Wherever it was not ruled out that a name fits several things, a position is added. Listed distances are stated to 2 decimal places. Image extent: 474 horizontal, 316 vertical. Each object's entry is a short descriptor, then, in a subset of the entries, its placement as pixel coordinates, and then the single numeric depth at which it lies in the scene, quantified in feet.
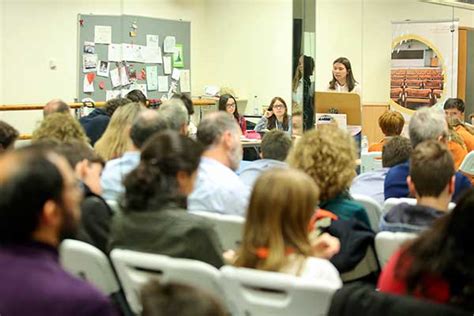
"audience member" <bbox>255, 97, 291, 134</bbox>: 40.94
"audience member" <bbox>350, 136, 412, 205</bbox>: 24.30
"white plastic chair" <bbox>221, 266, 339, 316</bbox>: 12.55
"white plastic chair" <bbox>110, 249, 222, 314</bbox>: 13.58
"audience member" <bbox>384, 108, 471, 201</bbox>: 25.33
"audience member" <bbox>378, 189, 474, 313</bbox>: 10.80
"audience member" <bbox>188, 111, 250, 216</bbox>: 19.42
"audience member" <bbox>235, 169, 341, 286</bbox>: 13.42
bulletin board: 42.01
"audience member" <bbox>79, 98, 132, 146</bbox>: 31.20
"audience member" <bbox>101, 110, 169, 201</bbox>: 21.05
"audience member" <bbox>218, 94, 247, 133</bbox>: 41.92
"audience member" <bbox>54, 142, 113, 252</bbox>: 17.00
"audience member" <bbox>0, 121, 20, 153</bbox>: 24.39
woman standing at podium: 40.13
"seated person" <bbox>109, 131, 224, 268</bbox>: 14.82
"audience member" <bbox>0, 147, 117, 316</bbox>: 10.10
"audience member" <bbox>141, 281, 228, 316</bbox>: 7.88
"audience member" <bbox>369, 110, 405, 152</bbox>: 32.40
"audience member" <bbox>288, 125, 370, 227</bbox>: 17.26
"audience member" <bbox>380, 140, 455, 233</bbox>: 16.22
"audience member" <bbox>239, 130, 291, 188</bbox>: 23.09
